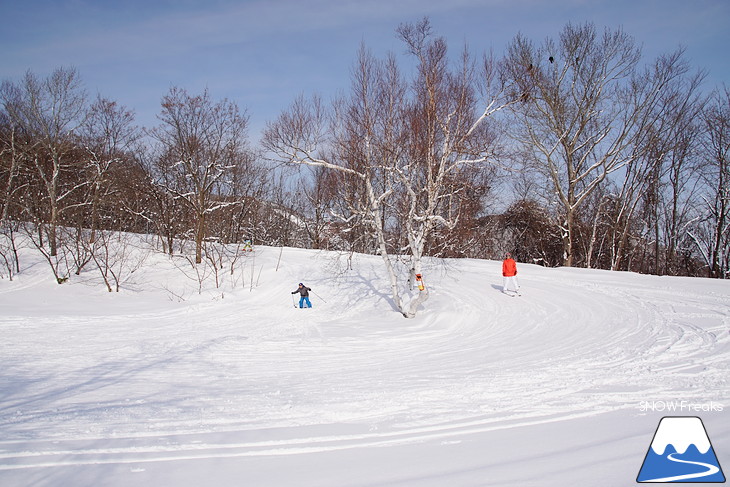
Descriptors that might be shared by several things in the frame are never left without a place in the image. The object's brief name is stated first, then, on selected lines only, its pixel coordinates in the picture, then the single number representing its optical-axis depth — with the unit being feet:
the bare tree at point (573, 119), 82.69
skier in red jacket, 50.67
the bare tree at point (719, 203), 82.58
